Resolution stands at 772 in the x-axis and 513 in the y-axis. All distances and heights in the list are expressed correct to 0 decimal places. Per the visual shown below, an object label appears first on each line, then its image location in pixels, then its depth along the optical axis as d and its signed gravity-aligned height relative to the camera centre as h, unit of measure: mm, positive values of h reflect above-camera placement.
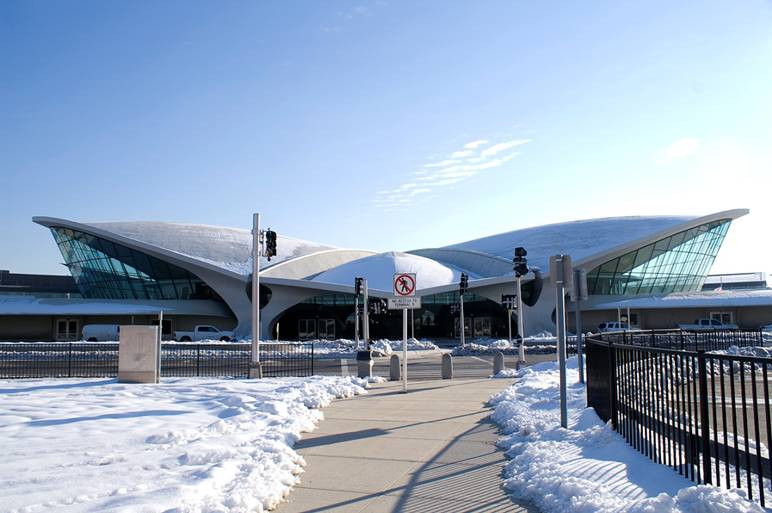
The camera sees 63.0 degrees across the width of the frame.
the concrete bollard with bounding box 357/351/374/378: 19188 -1554
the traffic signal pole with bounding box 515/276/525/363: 25719 -624
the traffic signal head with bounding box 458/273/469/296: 45856 +2030
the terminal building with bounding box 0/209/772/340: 63250 +2835
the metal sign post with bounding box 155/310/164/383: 17531 -1361
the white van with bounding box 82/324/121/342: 48344 -1186
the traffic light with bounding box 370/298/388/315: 46688 +469
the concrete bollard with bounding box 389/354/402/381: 19781 -1767
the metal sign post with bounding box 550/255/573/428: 10508 +542
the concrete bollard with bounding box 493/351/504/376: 21328 -1792
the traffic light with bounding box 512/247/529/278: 28141 +2127
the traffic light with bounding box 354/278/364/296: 44281 +2019
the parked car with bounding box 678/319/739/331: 56294 -1575
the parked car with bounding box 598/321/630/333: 54894 -1567
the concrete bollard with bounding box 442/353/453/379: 20469 -1785
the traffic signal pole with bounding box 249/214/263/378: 19562 +376
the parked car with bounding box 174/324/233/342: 52000 -1605
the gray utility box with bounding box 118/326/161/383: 17312 -1131
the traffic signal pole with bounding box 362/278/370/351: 38219 -878
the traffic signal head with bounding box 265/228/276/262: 22375 +2579
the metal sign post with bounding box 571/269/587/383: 15227 +436
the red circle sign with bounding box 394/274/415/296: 16359 +725
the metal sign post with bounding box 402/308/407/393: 15675 -1480
